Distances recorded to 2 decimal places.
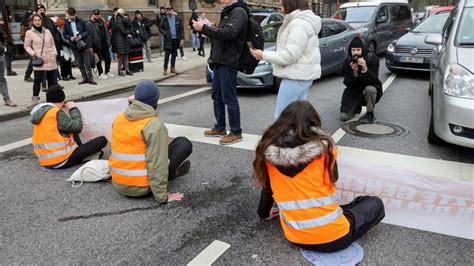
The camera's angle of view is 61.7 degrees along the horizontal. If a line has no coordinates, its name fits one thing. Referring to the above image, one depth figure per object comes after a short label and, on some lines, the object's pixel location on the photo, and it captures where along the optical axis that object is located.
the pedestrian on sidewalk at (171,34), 11.26
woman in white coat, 3.88
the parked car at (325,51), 8.10
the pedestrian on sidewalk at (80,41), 9.59
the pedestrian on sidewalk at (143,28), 11.94
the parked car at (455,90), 4.15
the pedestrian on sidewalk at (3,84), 7.24
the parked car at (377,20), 12.41
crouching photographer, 5.84
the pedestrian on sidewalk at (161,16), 12.48
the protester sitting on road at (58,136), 4.21
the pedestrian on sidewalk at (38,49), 7.59
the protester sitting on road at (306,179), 2.59
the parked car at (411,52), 9.12
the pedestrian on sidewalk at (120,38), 10.79
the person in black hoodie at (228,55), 4.66
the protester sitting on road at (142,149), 3.43
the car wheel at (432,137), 4.95
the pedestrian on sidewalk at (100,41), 10.29
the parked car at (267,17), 13.50
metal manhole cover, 5.51
